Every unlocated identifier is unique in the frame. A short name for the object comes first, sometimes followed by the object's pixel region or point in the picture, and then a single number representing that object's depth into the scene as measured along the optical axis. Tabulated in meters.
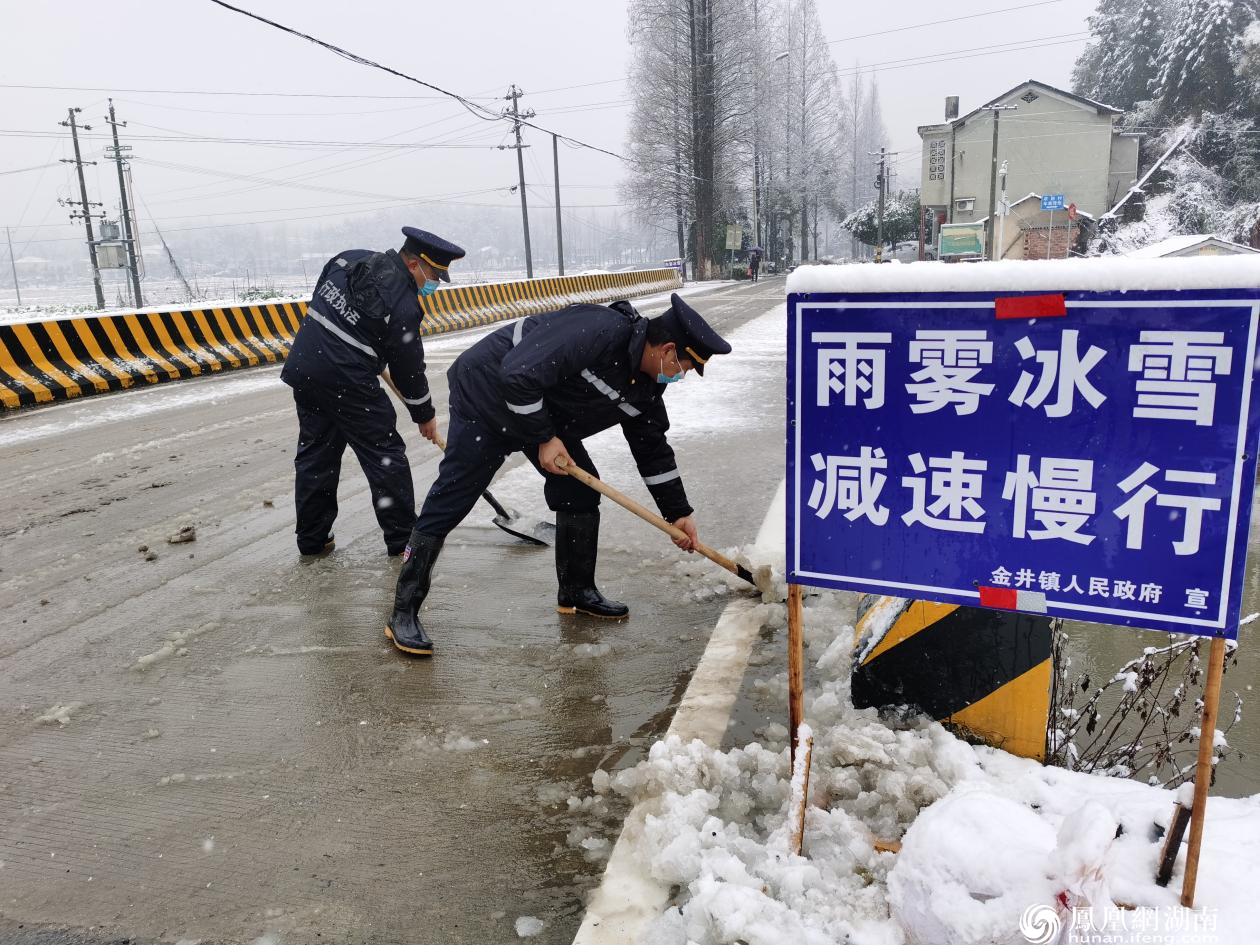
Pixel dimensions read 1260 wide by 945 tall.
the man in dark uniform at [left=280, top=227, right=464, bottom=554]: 4.24
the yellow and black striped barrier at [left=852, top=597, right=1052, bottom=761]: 2.51
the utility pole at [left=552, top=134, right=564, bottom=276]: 37.50
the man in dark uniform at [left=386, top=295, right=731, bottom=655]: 3.11
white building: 41.97
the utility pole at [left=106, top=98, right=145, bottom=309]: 28.23
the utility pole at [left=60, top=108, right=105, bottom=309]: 33.91
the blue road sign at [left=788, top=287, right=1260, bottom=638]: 1.71
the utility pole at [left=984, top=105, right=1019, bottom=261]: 34.44
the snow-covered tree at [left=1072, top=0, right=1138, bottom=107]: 50.88
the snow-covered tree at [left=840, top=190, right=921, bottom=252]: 57.62
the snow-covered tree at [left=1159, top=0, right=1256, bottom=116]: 36.38
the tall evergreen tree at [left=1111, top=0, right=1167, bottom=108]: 46.59
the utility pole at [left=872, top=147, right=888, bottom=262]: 49.80
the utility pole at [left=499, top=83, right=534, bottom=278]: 36.47
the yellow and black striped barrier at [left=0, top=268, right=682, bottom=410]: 9.71
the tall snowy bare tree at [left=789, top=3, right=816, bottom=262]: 61.59
